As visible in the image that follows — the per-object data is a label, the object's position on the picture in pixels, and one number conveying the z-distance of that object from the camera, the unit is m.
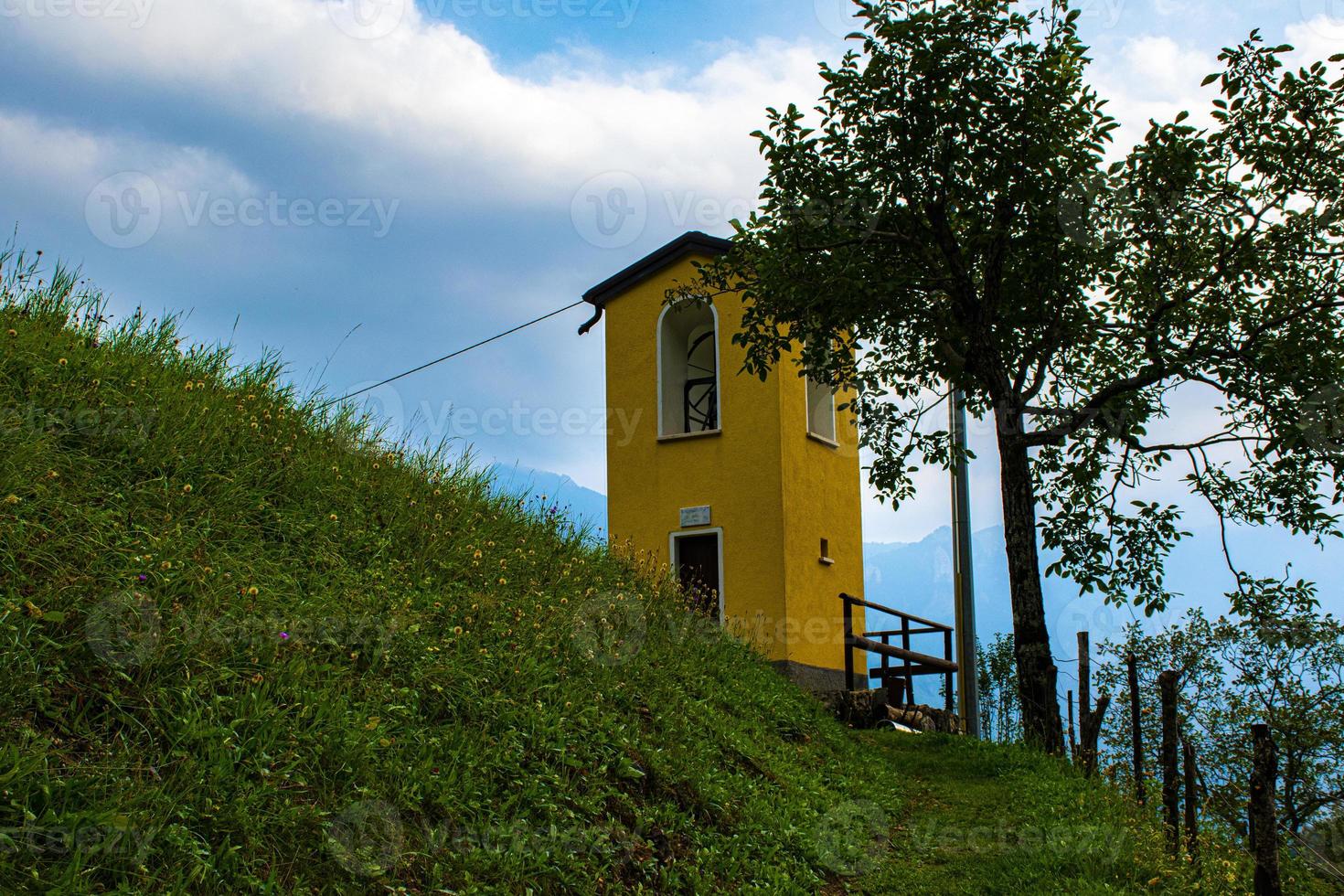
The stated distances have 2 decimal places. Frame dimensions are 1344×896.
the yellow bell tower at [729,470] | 17.22
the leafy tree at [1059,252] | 12.49
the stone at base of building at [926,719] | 16.40
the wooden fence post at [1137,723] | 9.82
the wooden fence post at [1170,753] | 8.24
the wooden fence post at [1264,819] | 6.27
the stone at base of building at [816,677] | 16.22
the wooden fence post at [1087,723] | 11.11
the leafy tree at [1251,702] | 20.59
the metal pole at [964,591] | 15.86
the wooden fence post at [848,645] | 16.48
